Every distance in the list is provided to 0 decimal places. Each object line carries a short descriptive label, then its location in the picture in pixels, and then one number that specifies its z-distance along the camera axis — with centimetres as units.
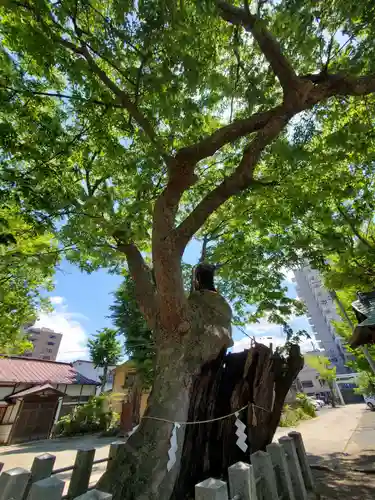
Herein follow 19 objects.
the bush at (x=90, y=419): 1653
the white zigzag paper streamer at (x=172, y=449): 329
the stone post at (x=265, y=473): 344
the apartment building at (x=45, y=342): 5841
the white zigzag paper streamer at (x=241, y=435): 398
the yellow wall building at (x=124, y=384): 1844
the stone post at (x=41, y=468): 342
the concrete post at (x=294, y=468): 420
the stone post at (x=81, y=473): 373
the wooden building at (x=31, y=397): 1556
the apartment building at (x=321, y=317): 5041
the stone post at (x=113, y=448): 413
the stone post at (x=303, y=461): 486
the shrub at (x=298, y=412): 1623
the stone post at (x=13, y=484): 262
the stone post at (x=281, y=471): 389
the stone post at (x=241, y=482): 281
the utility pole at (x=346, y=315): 1023
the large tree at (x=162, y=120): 365
